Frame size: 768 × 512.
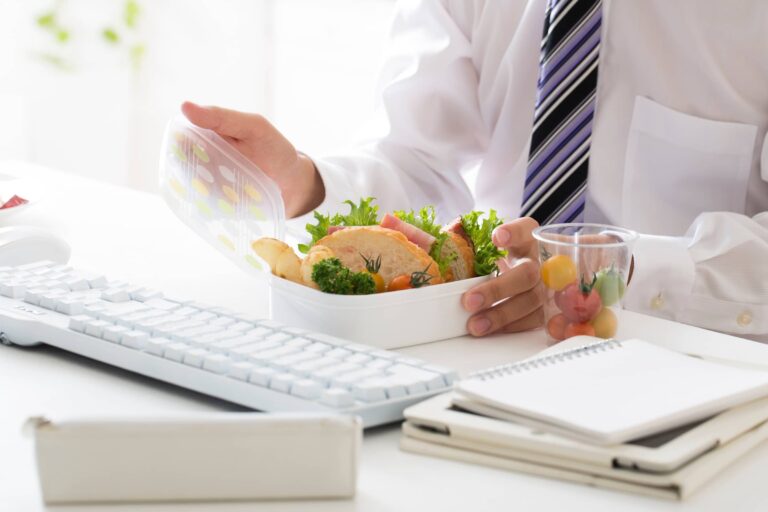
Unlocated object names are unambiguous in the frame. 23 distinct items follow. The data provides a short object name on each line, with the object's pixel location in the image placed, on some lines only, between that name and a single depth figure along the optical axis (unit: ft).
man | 5.61
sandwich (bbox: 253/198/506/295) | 4.62
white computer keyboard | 4.15
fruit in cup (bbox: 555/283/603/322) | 4.66
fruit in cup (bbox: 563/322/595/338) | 4.67
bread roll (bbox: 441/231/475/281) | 4.82
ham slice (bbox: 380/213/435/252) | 4.81
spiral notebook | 3.98
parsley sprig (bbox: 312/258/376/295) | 4.59
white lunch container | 4.59
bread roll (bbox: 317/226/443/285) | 4.72
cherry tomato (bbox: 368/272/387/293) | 4.68
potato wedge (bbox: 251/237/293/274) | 4.73
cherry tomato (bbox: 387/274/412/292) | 4.68
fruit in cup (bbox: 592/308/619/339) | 4.70
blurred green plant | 12.99
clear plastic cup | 4.65
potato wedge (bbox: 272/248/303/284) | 4.70
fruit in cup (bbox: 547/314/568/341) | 4.70
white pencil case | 3.87
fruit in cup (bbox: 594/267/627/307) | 4.66
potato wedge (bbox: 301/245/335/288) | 4.65
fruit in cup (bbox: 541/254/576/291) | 4.65
